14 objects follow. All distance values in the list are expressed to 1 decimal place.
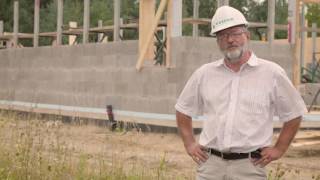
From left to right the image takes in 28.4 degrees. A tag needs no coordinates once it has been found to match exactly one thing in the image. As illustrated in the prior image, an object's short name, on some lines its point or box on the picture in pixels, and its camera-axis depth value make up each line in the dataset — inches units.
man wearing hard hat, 142.3
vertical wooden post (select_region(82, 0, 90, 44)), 561.6
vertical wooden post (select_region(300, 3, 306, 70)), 593.0
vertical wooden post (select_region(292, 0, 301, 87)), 469.5
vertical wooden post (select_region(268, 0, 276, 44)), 475.8
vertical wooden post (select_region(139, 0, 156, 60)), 472.1
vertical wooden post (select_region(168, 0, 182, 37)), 443.3
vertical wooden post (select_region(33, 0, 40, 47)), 633.9
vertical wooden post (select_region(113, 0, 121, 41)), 515.8
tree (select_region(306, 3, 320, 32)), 1936.5
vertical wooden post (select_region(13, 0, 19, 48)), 666.1
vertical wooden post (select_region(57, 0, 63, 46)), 603.2
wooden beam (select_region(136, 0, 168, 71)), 445.4
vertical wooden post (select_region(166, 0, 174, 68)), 445.7
